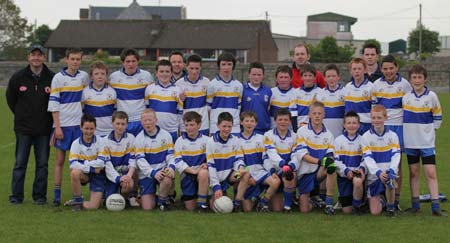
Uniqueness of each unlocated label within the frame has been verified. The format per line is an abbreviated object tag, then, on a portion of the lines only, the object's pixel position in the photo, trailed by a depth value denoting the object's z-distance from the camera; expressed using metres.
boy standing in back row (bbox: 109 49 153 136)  8.57
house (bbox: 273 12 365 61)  91.56
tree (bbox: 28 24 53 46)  74.07
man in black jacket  8.40
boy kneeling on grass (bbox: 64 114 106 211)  8.05
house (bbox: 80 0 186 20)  82.62
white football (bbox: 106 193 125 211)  7.96
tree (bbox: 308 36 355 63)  55.91
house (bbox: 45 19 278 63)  60.66
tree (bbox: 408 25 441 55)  75.19
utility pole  70.46
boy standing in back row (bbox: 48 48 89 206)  8.33
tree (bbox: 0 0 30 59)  63.78
